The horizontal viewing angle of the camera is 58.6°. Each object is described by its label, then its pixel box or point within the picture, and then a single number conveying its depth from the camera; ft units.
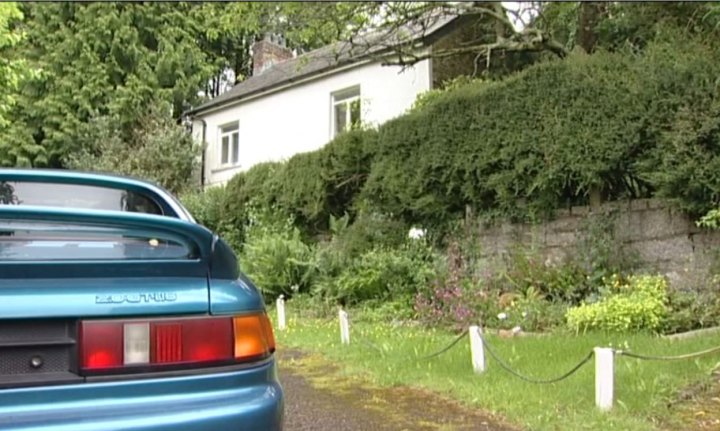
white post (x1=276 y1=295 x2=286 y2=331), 30.02
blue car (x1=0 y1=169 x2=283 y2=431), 6.28
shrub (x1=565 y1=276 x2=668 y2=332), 22.12
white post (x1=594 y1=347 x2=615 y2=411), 13.75
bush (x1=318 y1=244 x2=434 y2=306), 32.50
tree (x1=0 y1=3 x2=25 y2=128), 38.04
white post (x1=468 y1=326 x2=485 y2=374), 17.78
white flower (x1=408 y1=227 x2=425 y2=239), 35.06
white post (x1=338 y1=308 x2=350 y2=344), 24.29
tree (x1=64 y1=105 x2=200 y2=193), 66.59
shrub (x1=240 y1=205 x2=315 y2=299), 38.73
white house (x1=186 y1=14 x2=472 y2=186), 48.70
